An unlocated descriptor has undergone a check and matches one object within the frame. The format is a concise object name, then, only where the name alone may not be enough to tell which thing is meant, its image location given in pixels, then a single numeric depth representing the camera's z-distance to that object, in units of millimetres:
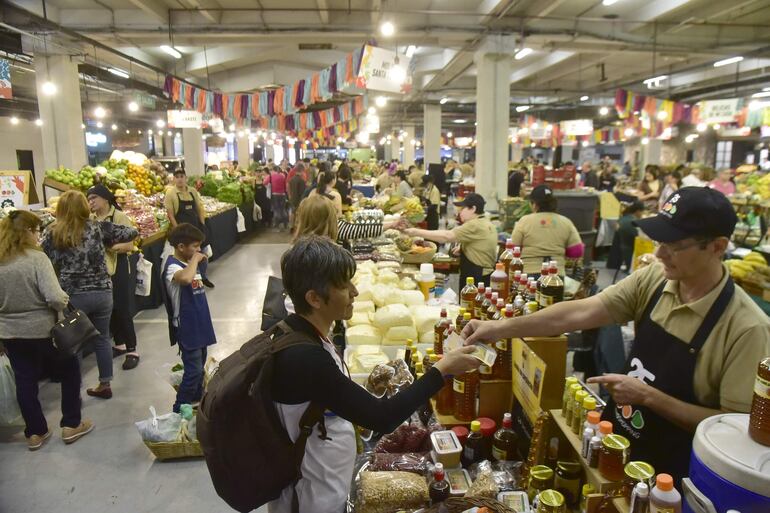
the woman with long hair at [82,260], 4316
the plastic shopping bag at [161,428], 3824
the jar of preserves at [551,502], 1636
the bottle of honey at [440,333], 2803
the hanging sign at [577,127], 18922
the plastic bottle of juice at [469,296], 2933
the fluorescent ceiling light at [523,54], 13947
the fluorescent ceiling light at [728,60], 12609
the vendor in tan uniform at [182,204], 7953
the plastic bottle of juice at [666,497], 1335
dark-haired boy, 4094
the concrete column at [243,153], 25953
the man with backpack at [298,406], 1549
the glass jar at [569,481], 1828
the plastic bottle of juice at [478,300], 2808
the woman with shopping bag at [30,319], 3730
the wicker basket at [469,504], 1771
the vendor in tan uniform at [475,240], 5801
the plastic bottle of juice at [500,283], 3127
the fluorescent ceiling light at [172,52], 13328
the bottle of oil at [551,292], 2549
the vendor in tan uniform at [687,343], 1667
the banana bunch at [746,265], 5047
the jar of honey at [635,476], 1479
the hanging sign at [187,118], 12086
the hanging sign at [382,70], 6824
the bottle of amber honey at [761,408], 1309
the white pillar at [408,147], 30431
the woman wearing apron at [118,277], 5152
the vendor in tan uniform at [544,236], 5223
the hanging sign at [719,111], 13336
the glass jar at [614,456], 1625
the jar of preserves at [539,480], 1838
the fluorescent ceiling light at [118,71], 13708
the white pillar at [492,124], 10930
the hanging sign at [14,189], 6227
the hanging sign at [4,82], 6375
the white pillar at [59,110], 10156
